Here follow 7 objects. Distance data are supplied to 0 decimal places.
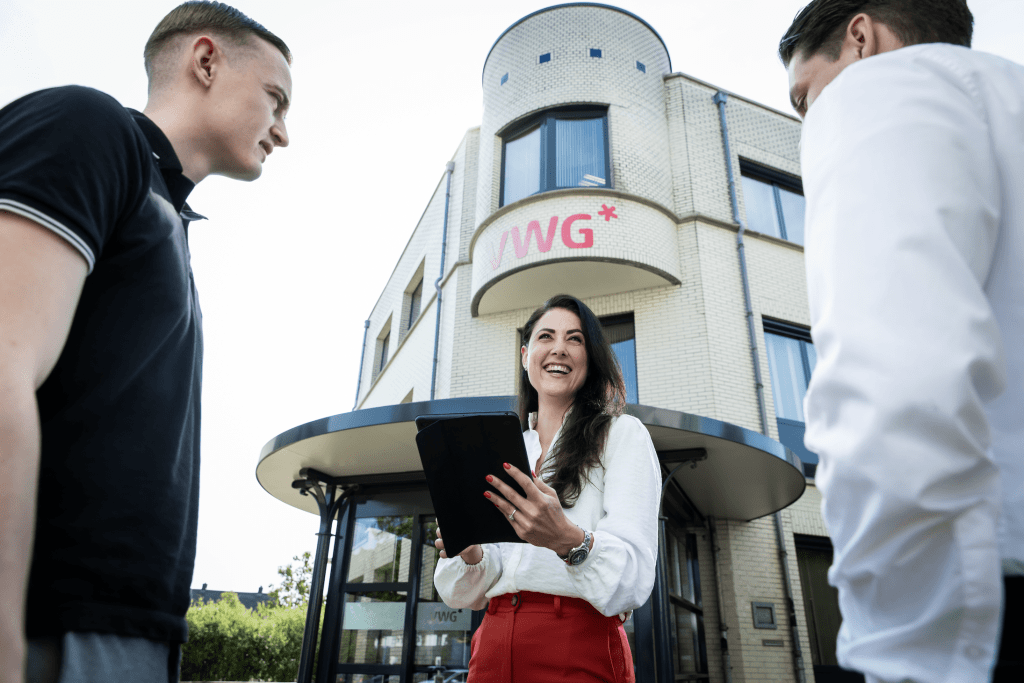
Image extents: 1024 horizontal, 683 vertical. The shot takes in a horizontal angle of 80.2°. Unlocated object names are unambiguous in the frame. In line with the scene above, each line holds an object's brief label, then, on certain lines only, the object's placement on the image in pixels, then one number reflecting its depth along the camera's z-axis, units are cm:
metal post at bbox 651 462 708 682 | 610
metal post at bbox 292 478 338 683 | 735
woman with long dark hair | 165
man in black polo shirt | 76
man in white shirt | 69
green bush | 2003
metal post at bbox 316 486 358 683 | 768
